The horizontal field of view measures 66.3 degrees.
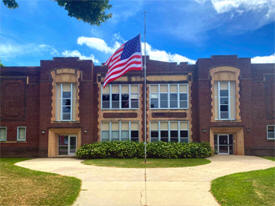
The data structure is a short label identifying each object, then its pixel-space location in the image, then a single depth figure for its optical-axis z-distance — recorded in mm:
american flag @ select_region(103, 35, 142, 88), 11234
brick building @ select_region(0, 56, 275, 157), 18250
